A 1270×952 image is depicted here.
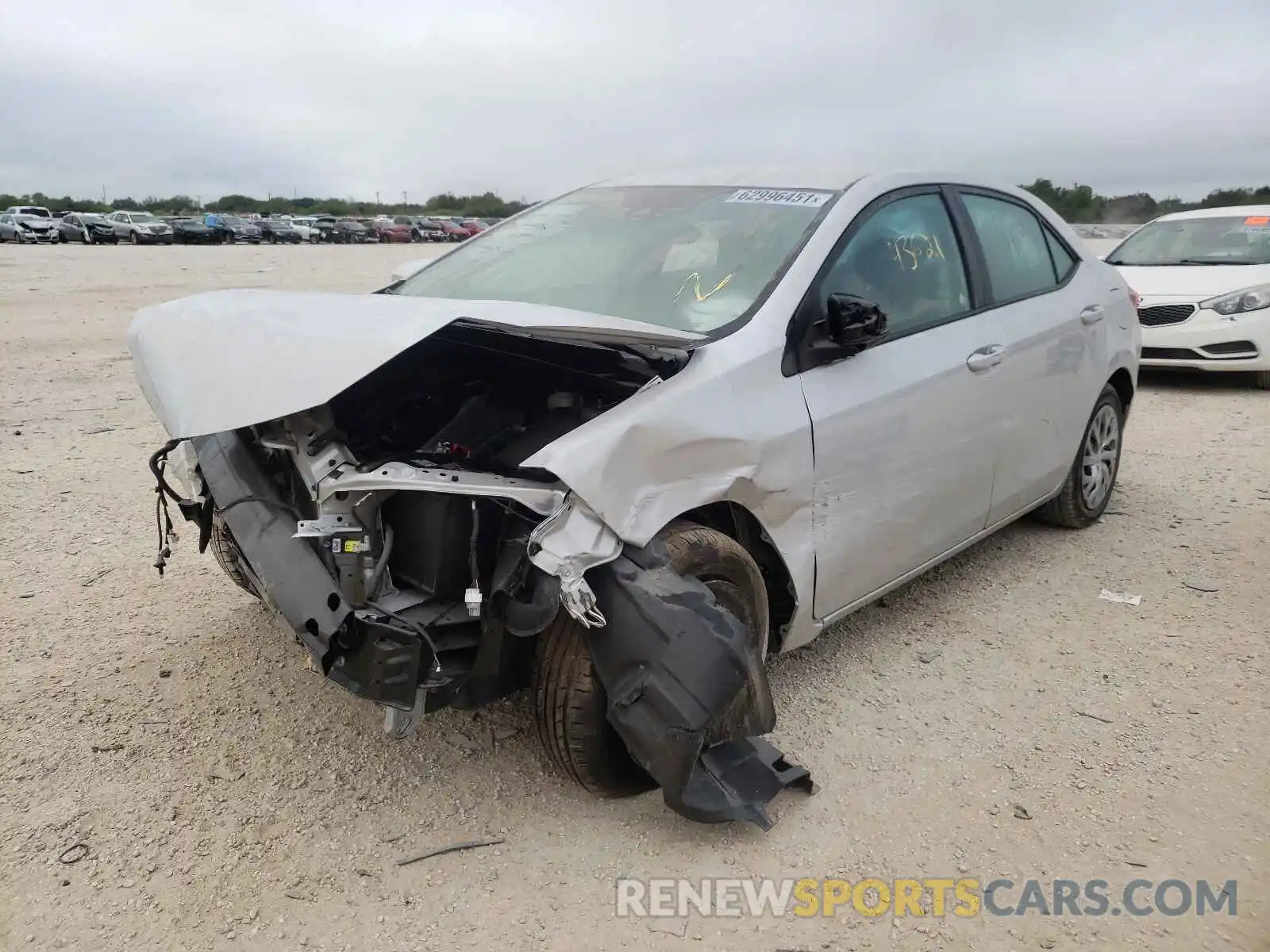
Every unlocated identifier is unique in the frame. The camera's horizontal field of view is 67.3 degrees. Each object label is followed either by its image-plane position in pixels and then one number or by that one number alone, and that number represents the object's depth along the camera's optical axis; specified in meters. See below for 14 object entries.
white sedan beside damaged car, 8.65
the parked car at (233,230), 41.03
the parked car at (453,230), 53.51
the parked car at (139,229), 38.44
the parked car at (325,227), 47.53
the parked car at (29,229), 36.72
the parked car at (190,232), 39.03
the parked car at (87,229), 38.06
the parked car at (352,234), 47.47
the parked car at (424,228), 52.22
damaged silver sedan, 2.43
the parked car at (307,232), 45.28
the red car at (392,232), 49.22
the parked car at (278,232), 44.00
